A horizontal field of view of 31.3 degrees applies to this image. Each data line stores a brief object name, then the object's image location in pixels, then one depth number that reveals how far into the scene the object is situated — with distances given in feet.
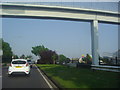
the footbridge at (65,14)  94.84
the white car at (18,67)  58.44
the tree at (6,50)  286.05
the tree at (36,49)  436.52
